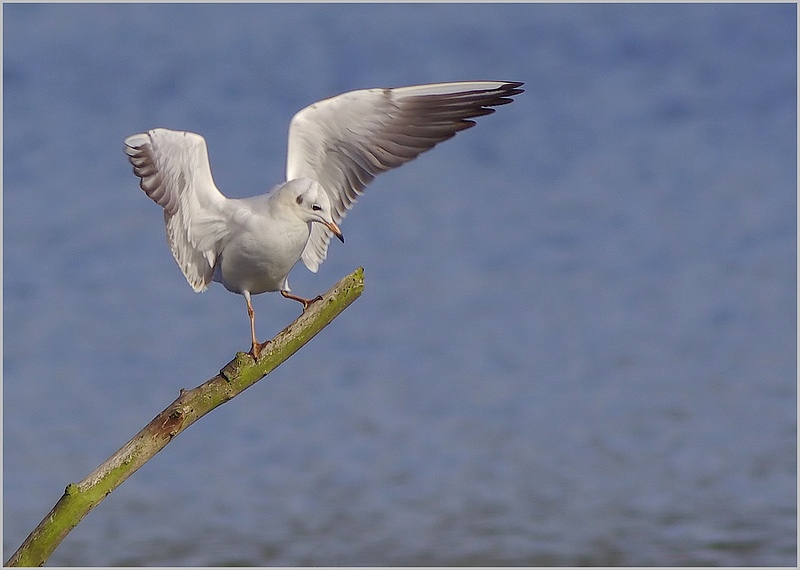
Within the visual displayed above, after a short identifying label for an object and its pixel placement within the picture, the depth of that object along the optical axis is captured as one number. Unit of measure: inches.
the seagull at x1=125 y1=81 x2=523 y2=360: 424.2
